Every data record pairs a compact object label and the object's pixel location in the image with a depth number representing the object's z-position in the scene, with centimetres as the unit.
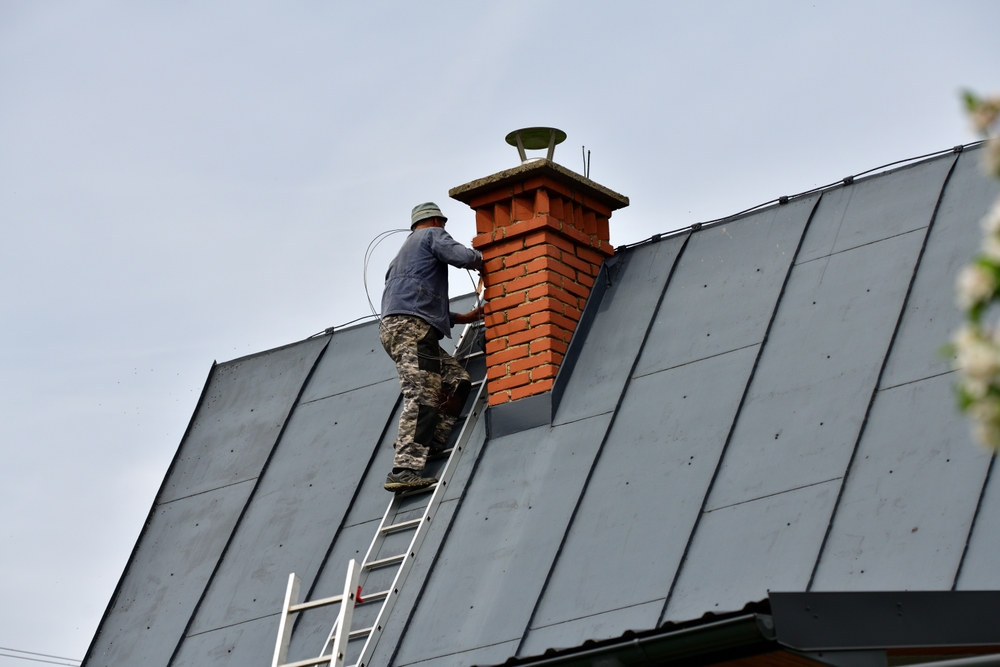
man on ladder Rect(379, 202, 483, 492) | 1666
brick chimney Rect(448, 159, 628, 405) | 1687
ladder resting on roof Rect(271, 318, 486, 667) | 1432
